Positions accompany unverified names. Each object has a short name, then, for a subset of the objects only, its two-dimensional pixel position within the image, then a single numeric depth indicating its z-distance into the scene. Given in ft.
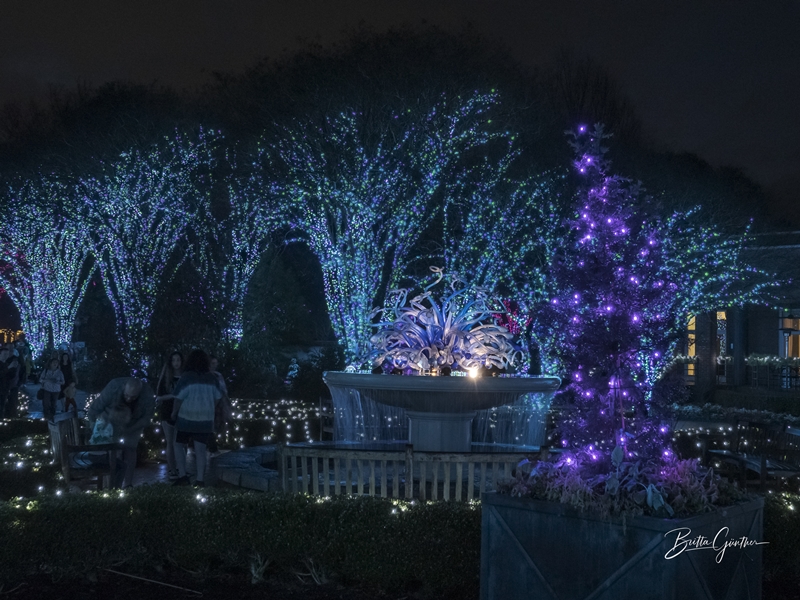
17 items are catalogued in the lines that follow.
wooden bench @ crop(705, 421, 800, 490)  32.53
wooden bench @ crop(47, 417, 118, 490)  28.99
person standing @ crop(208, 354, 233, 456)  34.73
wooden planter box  15.29
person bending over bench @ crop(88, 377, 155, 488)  30.53
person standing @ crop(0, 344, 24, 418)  60.70
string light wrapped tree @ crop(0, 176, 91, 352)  87.10
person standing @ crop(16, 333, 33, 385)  70.59
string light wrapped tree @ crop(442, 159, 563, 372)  72.23
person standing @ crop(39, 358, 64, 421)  55.88
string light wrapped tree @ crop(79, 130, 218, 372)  78.64
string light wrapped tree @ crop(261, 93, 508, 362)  67.87
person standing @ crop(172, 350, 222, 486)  32.83
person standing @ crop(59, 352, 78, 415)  56.13
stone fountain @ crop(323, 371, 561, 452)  33.88
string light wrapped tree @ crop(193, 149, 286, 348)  78.02
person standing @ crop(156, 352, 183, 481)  35.94
